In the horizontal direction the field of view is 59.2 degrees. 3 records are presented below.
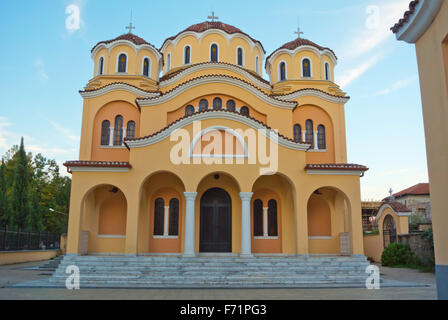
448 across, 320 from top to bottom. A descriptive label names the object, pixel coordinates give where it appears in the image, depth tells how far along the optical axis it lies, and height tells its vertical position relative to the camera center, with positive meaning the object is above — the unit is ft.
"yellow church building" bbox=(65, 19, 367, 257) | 52.65 +11.77
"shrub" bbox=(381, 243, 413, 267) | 64.44 -3.01
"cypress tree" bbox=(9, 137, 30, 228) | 85.25 +8.89
